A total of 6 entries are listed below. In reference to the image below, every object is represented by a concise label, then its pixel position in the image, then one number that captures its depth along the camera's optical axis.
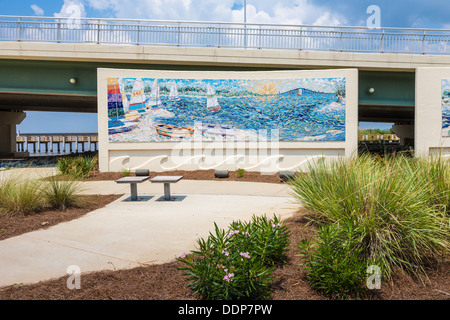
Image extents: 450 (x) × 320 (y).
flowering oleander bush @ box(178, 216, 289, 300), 3.11
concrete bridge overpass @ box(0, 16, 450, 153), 16.09
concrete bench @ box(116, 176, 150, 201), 8.77
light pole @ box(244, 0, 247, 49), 16.51
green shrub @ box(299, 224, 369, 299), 3.28
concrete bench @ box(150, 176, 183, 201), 8.81
